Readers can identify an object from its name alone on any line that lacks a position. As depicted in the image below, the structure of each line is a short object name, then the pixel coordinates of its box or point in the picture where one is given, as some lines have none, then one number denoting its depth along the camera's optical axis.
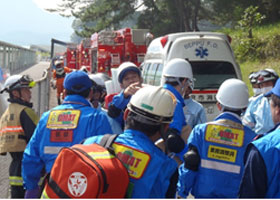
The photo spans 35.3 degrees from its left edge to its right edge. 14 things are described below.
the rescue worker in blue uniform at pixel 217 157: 3.80
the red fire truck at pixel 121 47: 19.02
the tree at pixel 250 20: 20.47
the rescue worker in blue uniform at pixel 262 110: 5.53
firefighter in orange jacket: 16.38
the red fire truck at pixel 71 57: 31.11
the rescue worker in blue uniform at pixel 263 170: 2.53
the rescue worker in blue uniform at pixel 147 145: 2.43
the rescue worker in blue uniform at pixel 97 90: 5.79
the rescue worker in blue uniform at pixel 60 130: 3.70
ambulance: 9.49
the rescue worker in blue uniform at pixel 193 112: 5.24
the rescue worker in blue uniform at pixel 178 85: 3.97
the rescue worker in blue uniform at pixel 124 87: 4.27
